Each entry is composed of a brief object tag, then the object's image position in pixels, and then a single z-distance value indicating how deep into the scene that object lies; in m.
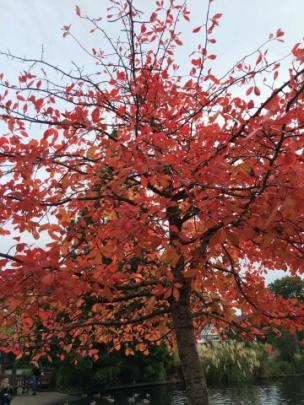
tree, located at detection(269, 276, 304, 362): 32.53
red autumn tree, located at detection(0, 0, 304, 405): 3.06
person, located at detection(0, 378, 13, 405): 15.05
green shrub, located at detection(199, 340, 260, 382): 25.39
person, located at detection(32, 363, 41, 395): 26.05
